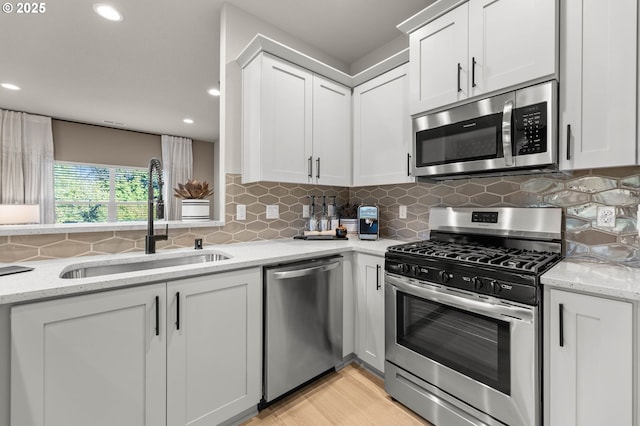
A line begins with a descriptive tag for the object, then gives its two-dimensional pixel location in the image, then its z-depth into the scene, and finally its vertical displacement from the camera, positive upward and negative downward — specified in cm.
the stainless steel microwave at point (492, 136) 139 +42
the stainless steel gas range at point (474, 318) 122 -55
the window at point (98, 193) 530 +36
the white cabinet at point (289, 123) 202 +68
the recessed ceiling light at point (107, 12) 221 +161
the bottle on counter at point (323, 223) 254 -12
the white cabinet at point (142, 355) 102 -62
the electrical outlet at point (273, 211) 240 -1
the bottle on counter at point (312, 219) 253 -8
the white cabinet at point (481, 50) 141 +91
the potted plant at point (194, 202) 210 +6
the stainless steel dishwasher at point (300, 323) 163 -71
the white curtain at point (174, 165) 639 +106
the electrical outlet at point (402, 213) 249 -3
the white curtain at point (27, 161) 468 +86
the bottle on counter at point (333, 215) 259 -5
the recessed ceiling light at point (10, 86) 367 +166
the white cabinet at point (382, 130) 215 +66
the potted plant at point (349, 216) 267 -6
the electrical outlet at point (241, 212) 221 -1
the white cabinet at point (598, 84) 121 +57
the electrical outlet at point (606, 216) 147 -3
